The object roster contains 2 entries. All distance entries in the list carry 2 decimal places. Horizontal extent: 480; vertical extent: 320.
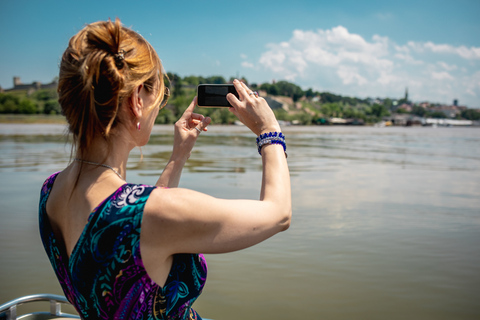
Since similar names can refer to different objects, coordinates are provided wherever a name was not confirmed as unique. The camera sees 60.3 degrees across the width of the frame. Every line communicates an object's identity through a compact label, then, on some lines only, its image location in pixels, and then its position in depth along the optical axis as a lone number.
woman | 1.13
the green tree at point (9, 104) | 87.06
